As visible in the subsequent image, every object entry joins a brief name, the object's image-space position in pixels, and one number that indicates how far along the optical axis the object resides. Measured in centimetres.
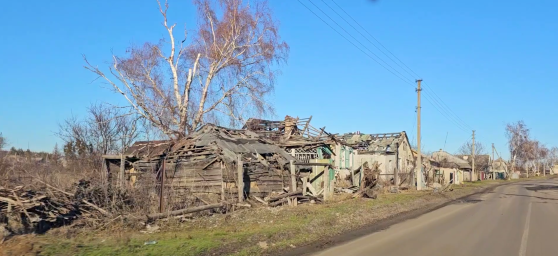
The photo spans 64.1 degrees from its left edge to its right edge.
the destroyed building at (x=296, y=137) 3102
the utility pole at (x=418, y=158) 3622
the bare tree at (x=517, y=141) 10912
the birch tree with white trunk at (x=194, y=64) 2988
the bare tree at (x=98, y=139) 2847
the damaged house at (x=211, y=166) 1669
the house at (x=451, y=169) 5710
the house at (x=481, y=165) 9782
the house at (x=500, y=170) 11223
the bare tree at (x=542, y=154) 12812
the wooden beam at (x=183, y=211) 1241
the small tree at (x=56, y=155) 2287
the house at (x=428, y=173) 4407
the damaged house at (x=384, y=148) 4803
